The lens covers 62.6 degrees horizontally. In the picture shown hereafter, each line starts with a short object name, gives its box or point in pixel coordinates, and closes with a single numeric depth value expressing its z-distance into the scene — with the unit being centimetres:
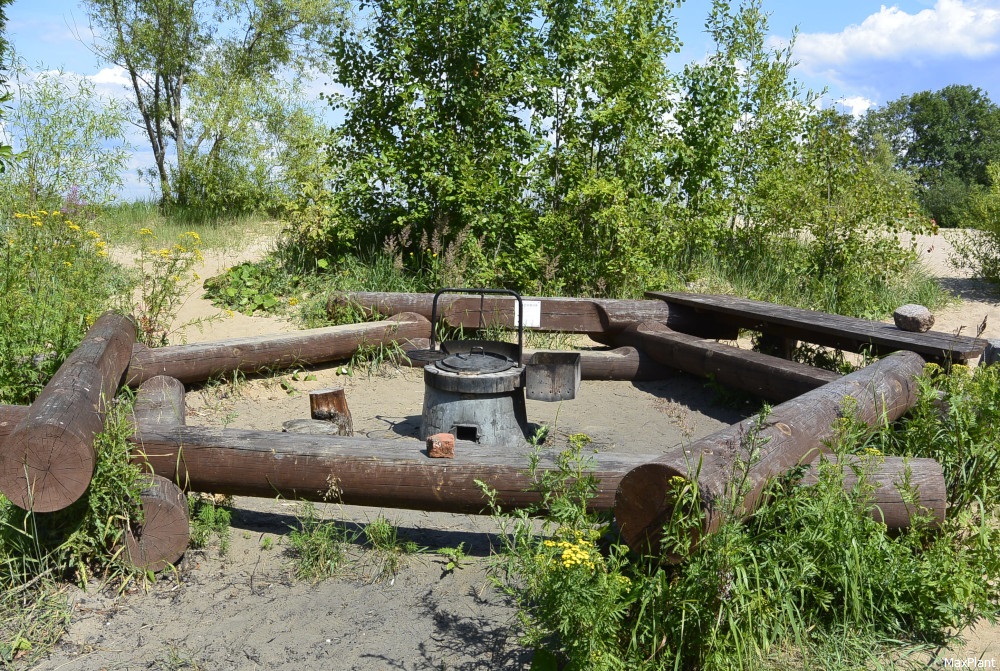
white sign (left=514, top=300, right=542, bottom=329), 778
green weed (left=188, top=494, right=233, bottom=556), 419
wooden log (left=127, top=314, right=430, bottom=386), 643
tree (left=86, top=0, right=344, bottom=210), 1609
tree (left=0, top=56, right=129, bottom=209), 947
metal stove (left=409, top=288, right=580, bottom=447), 545
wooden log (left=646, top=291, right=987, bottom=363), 589
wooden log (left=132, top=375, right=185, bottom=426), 470
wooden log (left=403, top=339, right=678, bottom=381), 791
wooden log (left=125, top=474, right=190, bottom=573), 388
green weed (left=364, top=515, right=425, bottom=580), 398
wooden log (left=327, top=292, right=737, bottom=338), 833
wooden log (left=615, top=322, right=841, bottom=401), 630
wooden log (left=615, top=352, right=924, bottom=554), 308
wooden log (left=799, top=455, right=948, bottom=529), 367
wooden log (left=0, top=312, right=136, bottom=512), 343
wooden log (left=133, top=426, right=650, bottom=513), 399
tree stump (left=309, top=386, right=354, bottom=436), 582
